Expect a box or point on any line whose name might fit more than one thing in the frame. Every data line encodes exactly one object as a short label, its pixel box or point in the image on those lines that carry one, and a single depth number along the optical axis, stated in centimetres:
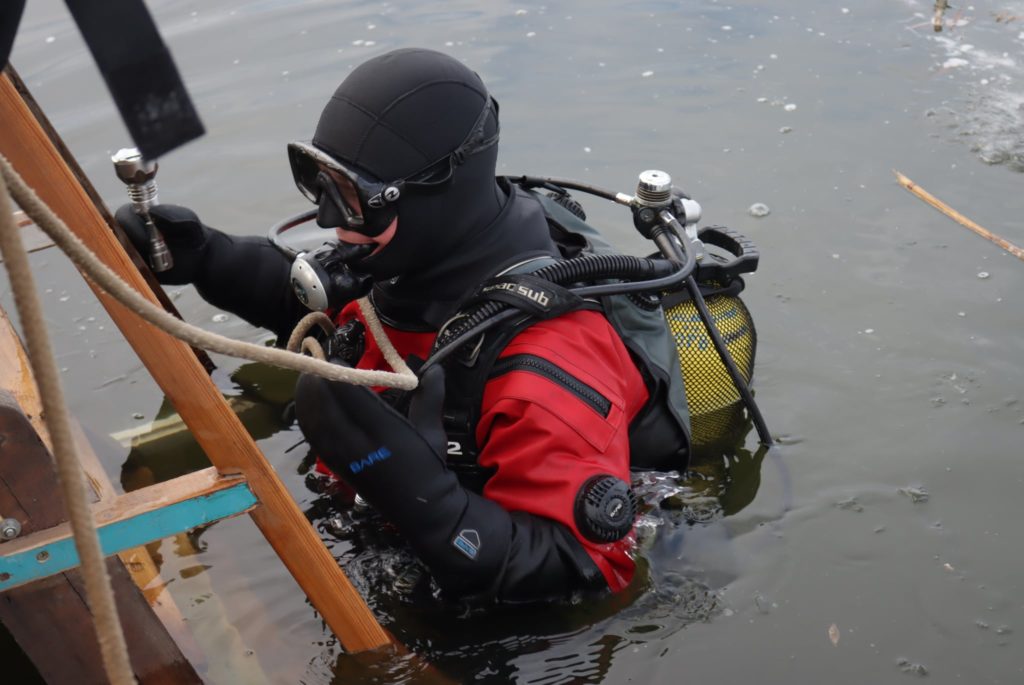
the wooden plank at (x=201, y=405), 183
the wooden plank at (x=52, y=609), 205
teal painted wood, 202
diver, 234
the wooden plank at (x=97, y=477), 257
